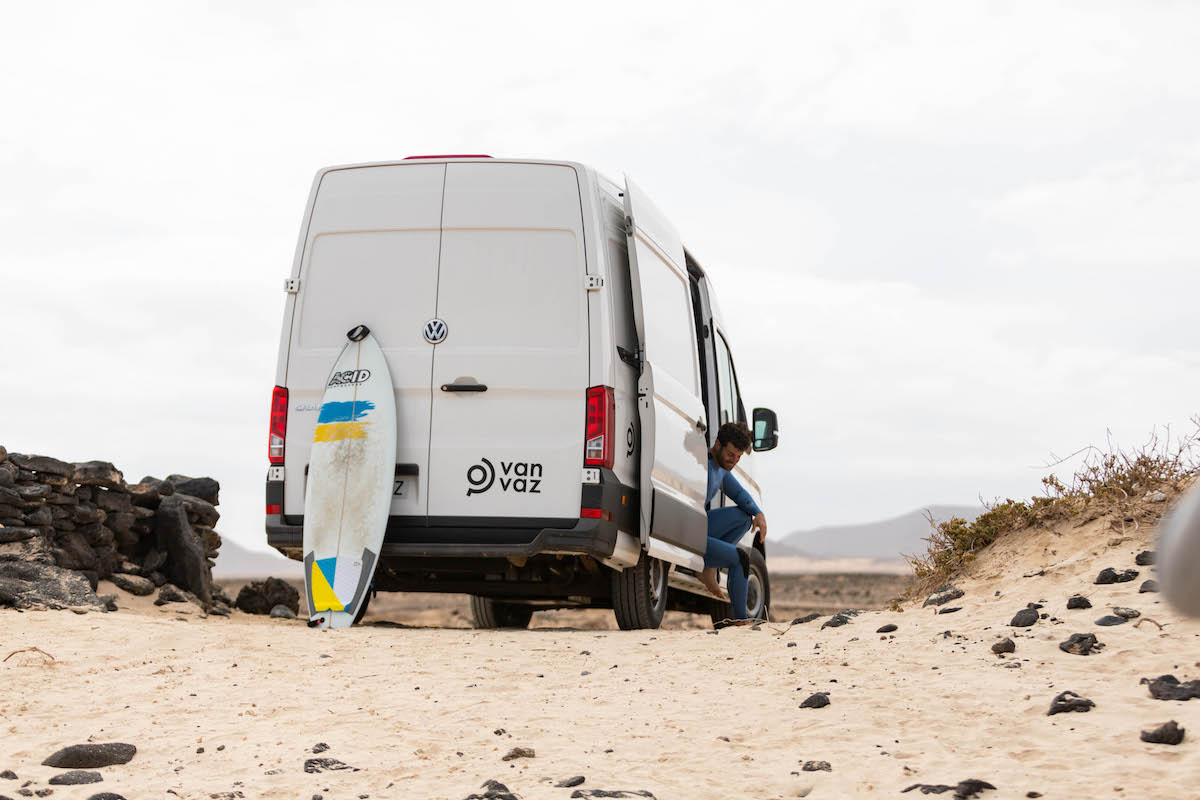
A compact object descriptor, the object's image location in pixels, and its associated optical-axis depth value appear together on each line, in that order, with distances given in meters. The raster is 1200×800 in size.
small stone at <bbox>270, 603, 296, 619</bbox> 11.82
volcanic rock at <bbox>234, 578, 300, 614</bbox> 11.93
